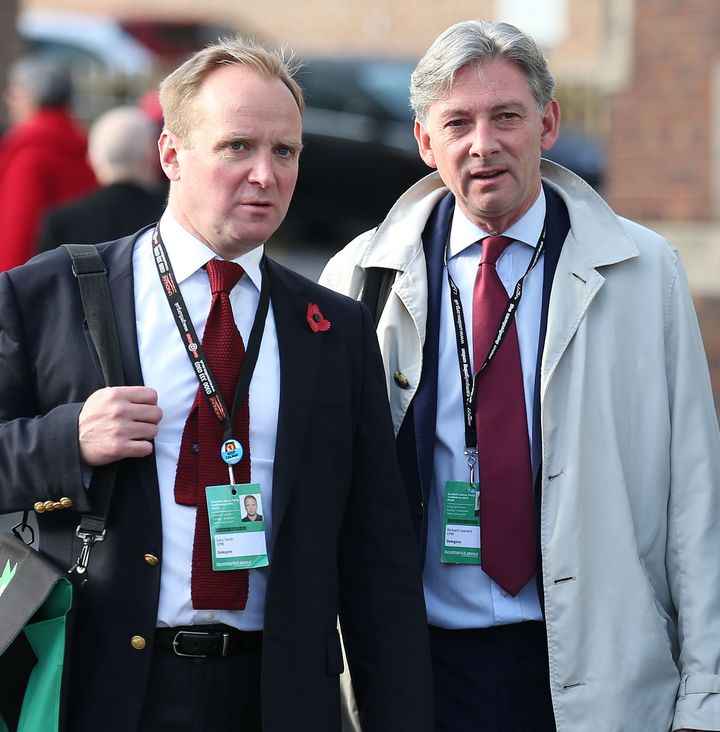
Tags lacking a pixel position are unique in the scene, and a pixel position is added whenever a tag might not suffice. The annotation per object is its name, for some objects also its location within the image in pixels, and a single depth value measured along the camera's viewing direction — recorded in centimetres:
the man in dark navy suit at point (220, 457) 586
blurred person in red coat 1548
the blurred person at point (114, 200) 1362
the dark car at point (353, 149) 2725
